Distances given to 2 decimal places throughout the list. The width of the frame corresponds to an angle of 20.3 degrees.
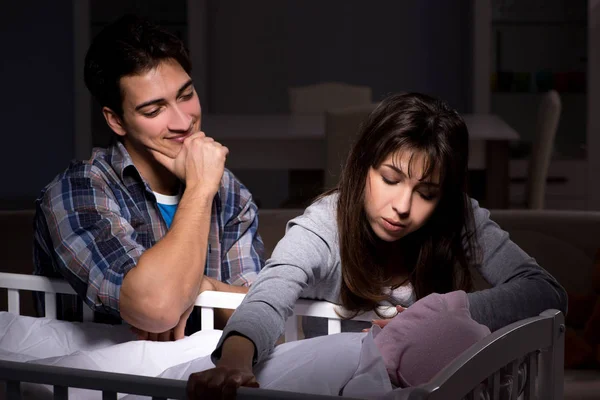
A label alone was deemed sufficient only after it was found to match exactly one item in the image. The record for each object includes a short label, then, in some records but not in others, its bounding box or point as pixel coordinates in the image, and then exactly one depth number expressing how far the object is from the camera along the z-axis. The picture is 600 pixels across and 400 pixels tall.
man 2.78
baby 2.42
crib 2.27
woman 2.67
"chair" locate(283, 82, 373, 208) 6.58
